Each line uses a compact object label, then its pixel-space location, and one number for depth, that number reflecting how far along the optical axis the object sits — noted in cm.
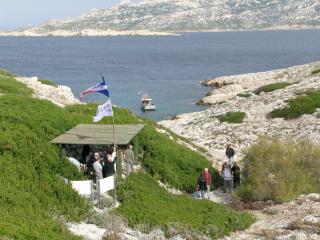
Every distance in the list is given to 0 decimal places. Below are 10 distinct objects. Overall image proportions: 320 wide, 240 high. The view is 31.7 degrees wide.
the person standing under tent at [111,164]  2305
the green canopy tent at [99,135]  2398
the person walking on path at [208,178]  2598
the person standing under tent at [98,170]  2250
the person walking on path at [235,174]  2847
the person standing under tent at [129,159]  2470
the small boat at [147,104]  7542
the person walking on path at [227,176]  2756
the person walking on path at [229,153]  3141
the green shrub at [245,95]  6127
